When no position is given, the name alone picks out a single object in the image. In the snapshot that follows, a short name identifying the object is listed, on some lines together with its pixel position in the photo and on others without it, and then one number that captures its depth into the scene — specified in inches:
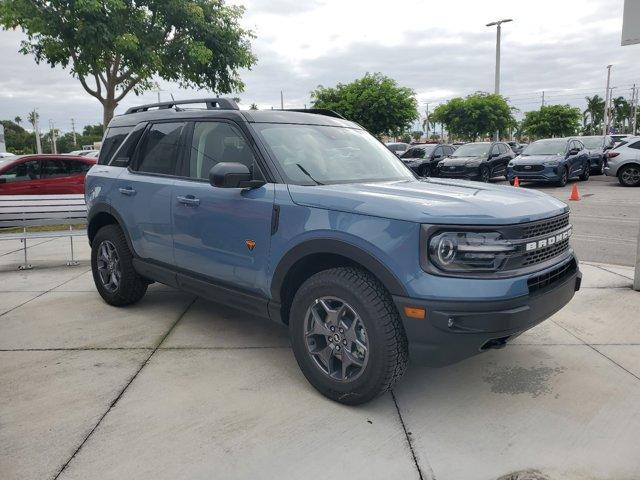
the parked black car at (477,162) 709.9
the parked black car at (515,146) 1320.1
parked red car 457.4
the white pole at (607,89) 2516.0
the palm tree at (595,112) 4333.2
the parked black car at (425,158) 802.2
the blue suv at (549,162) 658.8
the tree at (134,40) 541.3
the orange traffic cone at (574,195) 559.1
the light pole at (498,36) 1362.0
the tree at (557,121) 2116.1
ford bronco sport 107.2
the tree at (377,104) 1078.4
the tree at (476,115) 1413.6
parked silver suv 661.3
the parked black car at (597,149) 810.8
